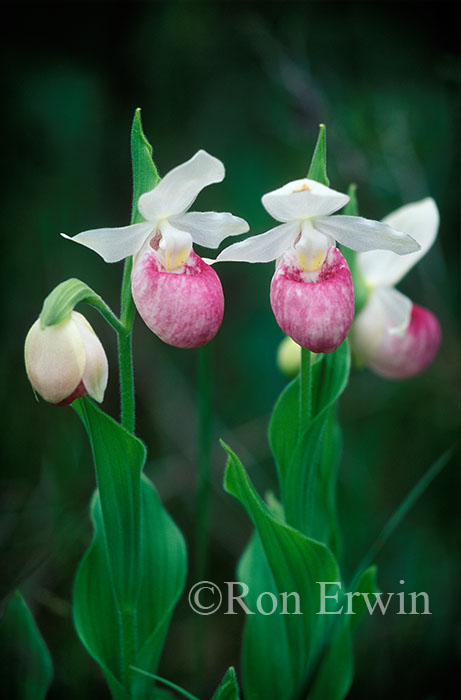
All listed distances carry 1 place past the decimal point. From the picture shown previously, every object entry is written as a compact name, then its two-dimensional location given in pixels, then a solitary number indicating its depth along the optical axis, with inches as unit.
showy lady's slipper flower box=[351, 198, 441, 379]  45.7
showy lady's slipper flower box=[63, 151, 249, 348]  41.1
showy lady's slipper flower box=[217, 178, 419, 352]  40.9
